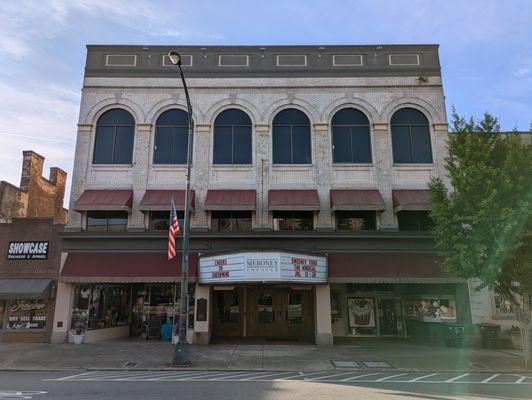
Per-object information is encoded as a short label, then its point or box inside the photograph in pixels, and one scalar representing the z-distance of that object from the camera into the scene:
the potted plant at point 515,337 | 18.00
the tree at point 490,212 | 13.79
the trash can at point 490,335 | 17.72
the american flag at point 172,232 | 15.47
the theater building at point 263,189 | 18.86
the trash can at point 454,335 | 17.91
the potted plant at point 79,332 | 18.38
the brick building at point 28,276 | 18.58
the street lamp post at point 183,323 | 13.77
